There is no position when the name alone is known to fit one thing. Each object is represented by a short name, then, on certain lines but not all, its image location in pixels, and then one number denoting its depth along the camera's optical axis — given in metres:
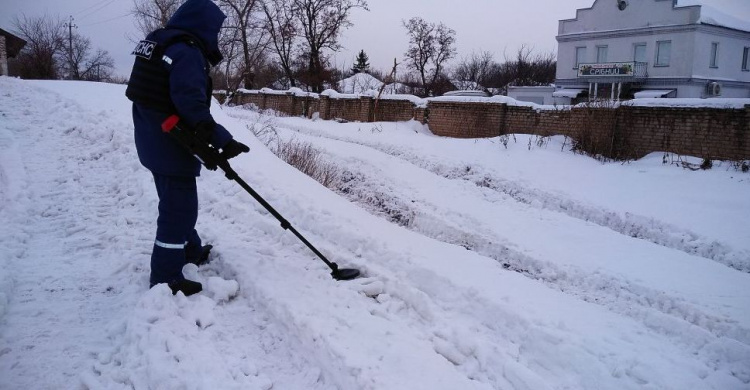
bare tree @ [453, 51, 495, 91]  53.22
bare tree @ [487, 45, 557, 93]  50.97
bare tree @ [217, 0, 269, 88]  32.16
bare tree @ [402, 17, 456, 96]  49.53
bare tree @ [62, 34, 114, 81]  48.61
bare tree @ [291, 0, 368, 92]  36.62
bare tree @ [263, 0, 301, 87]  34.88
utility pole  48.47
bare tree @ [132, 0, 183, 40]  31.19
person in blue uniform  3.08
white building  30.91
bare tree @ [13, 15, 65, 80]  28.45
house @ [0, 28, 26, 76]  28.72
